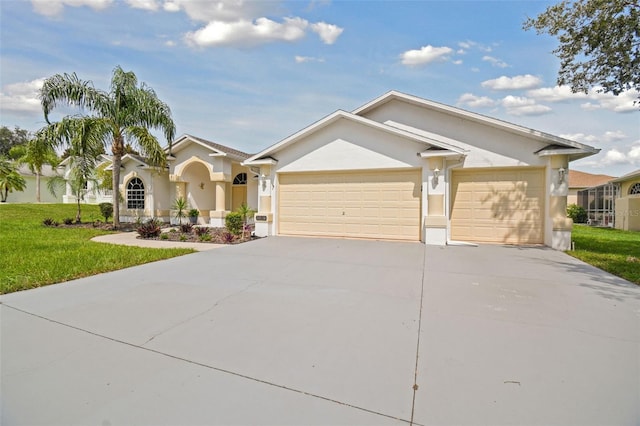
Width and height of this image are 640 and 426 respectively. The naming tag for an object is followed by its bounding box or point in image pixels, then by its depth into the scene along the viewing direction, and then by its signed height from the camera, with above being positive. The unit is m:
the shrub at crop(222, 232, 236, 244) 11.34 -1.10
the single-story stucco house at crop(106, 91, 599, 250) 10.63 +1.14
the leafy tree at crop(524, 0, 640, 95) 8.75 +4.97
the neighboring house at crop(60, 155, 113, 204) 28.17 +0.85
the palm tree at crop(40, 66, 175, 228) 14.32 +4.59
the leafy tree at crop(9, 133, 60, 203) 14.83 +2.61
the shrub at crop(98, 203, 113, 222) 17.92 -0.21
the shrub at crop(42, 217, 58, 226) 16.10 -0.94
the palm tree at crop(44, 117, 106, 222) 14.13 +3.13
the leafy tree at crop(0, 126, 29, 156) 50.09 +10.61
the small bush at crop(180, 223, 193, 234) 13.59 -0.96
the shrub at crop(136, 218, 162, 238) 12.55 -0.99
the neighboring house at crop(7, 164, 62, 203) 33.22 +1.27
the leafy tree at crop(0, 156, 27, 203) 26.78 +2.21
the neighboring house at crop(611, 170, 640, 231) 19.30 +0.61
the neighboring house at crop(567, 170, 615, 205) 28.66 +3.04
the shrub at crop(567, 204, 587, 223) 25.30 -0.13
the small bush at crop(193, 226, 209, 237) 12.52 -1.00
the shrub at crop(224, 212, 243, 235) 12.38 -0.65
